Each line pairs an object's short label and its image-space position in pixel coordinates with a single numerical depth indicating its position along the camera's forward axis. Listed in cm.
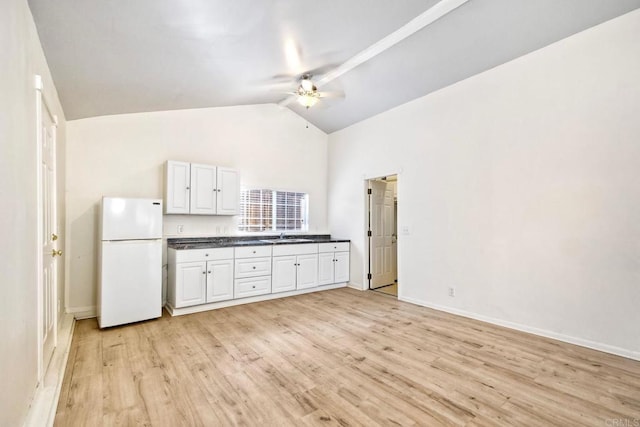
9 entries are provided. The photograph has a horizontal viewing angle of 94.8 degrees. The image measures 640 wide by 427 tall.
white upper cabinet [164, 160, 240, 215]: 418
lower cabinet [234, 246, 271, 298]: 437
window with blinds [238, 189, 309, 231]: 522
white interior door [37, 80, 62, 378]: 217
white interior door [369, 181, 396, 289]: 553
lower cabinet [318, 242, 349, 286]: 532
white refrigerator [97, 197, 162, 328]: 340
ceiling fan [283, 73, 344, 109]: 405
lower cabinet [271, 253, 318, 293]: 477
